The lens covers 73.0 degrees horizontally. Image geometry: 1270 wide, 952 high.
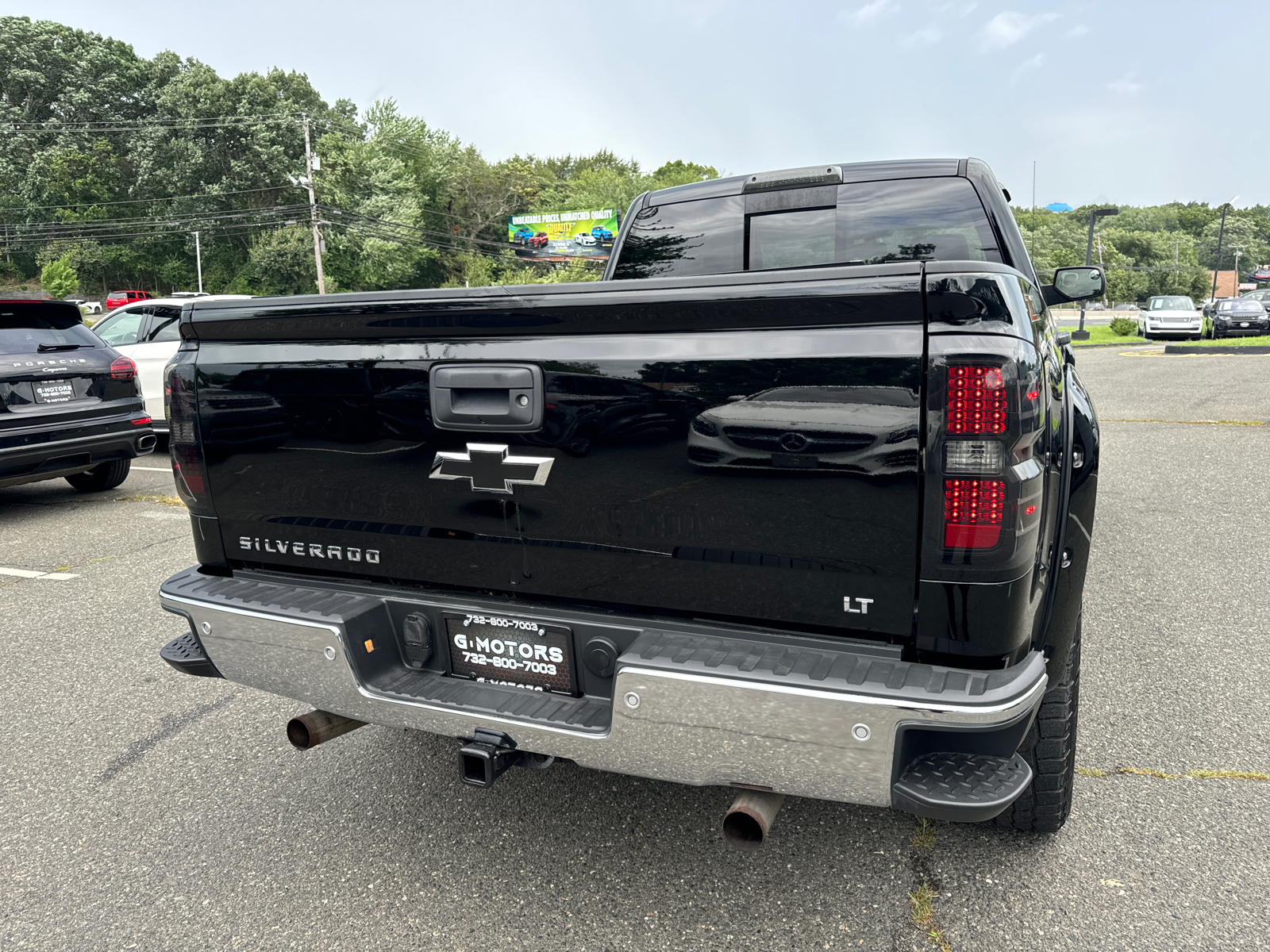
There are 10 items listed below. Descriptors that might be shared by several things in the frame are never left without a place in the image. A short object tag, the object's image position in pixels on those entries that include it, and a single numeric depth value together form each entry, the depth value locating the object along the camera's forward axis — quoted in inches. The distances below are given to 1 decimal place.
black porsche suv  254.5
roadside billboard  2928.2
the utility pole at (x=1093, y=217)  561.6
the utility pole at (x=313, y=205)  1723.9
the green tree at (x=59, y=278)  2214.6
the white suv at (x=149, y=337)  378.0
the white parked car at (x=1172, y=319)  1119.6
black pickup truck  69.1
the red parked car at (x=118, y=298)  2142.5
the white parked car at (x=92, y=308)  2166.8
